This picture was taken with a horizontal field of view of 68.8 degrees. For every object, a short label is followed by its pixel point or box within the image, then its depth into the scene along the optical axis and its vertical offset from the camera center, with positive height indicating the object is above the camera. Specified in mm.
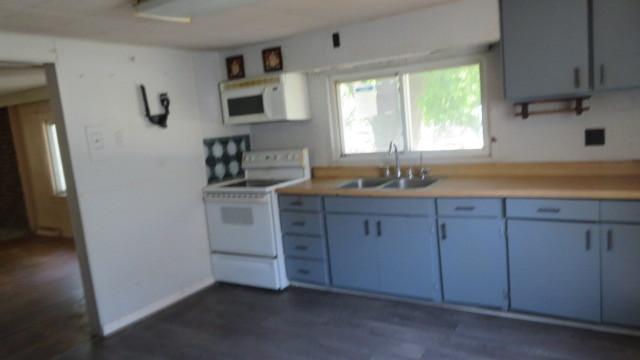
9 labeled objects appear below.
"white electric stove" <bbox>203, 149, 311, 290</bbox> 3857 -772
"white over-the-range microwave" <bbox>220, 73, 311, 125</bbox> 3969 +250
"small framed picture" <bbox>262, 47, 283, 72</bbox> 3969 +578
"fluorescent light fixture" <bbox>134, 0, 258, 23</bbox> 2379 +672
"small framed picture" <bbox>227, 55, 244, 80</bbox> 4195 +571
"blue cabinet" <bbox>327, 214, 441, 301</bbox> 3268 -1006
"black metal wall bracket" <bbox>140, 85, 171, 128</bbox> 3676 +214
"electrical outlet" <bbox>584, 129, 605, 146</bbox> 3098 -275
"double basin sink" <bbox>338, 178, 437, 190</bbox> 3691 -540
